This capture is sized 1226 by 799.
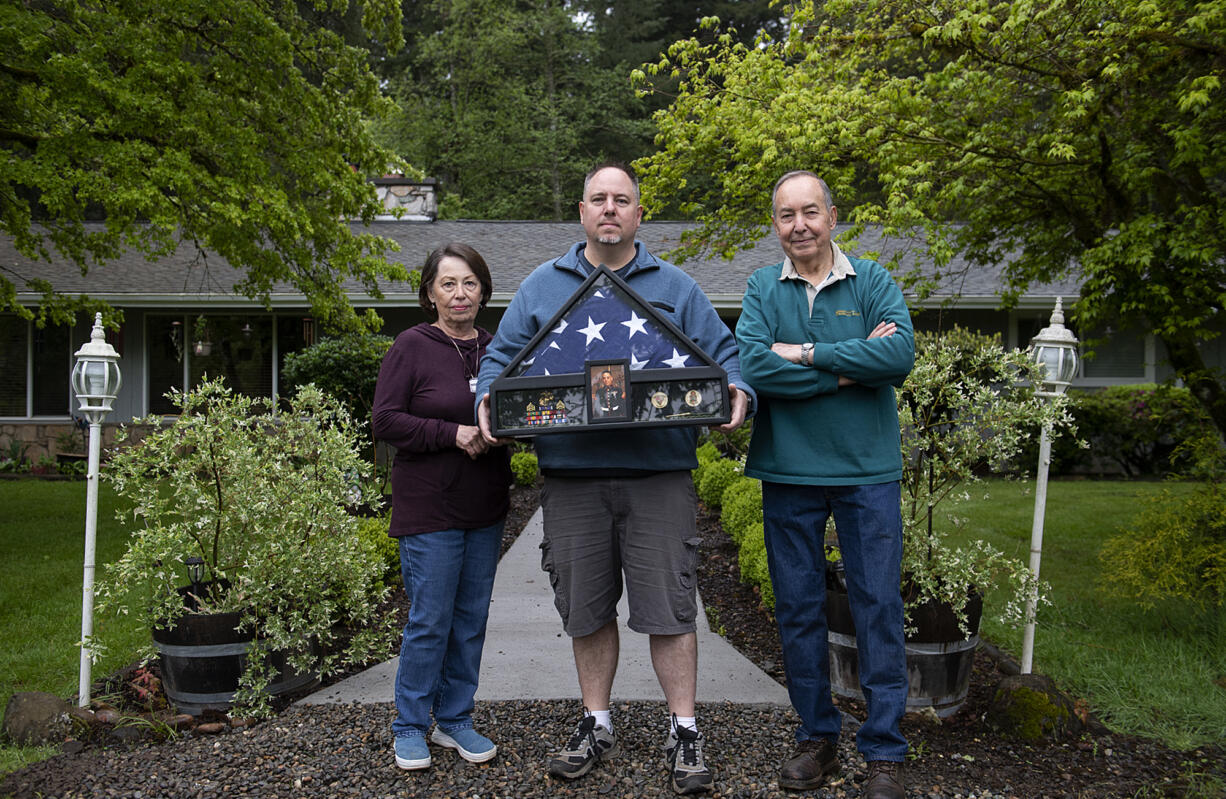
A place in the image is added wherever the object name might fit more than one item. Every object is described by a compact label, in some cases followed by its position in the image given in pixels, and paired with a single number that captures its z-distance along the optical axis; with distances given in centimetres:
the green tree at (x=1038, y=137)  482
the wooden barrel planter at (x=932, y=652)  355
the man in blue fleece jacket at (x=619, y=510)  292
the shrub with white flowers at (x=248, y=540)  375
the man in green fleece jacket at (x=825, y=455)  288
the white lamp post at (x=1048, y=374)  385
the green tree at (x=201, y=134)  685
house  1366
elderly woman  309
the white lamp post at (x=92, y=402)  374
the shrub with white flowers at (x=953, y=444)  367
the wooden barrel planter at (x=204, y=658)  366
